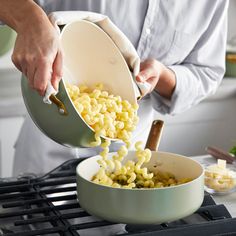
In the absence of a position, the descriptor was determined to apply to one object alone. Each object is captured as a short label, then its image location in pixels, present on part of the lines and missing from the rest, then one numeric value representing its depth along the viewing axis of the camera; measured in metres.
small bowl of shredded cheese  1.93
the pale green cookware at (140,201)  1.61
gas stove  1.61
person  2.22
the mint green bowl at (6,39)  2.99
